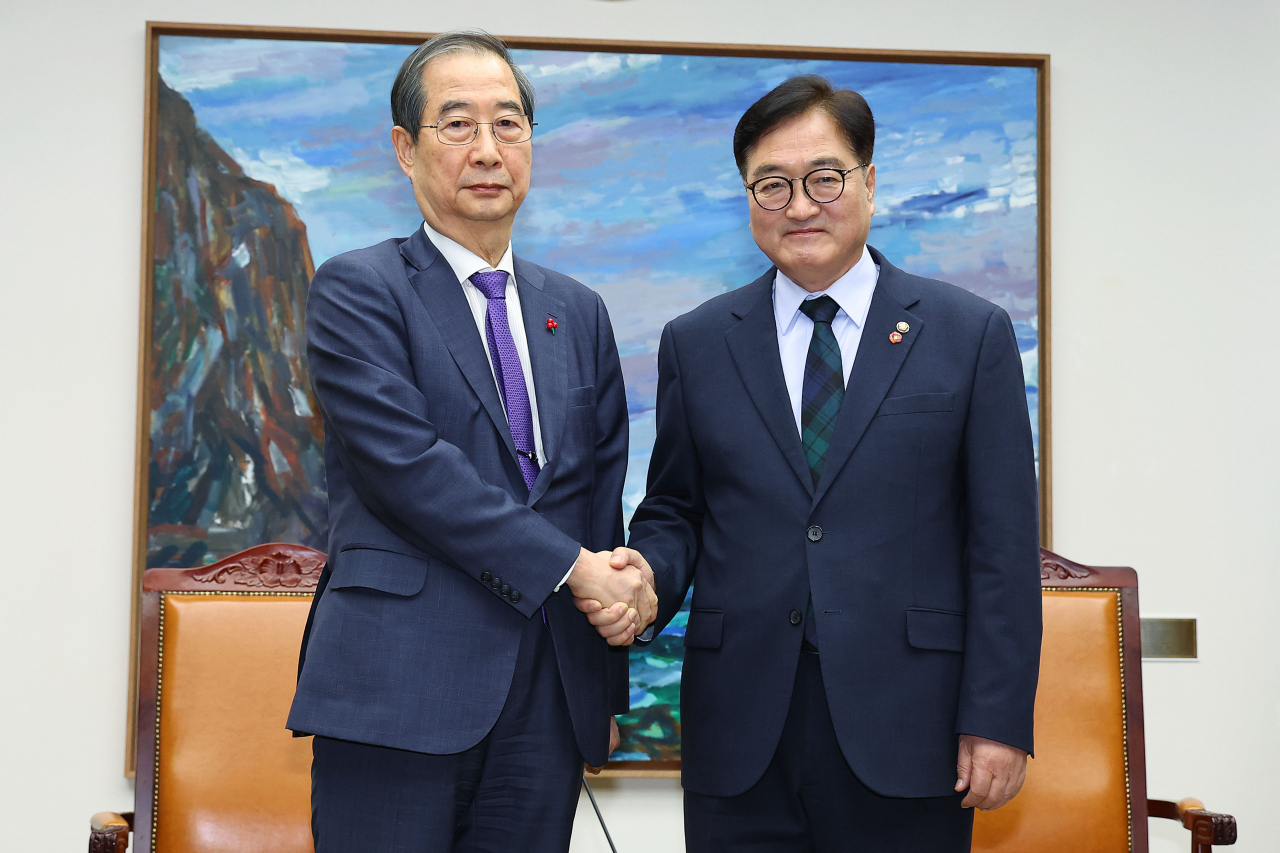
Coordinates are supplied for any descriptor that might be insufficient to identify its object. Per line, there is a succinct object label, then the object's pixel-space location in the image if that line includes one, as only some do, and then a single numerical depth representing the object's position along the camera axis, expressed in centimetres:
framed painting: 256
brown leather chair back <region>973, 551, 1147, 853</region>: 232
